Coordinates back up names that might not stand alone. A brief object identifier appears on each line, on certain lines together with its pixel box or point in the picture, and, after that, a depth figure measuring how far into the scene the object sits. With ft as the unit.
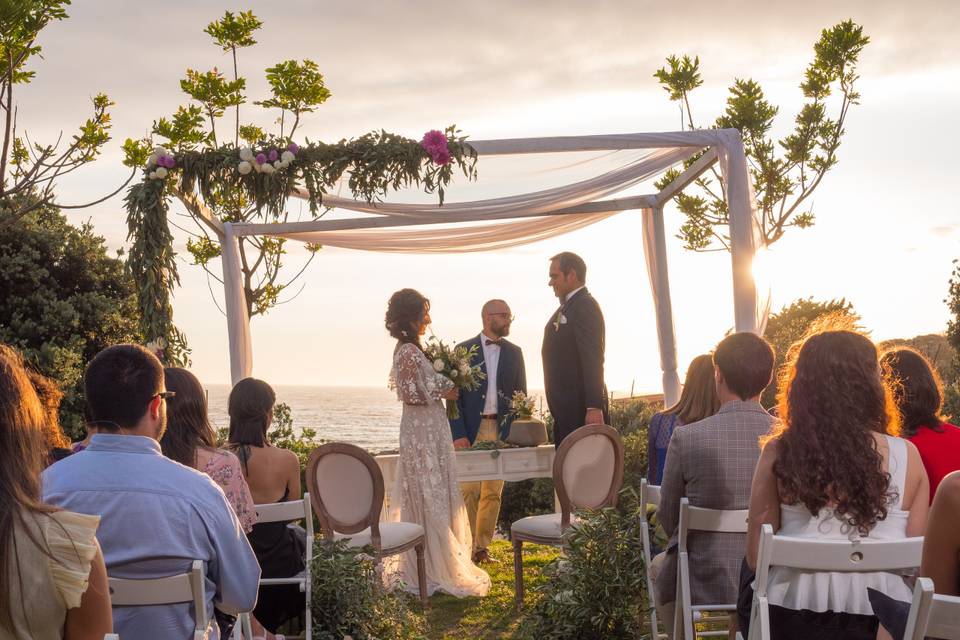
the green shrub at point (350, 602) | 15.20
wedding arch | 21.13
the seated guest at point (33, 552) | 6.11
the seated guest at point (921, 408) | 11.01
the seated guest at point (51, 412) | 11.74
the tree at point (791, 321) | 37.91
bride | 21.93
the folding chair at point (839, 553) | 8.75
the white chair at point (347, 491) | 18.88
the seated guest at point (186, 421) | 11.77
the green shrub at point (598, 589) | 15.39
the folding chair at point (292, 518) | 13.16
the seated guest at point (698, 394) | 14.67
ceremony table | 22.61
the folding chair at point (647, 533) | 14.01
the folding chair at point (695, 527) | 12.24
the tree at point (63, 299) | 34.17
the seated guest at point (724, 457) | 12.59
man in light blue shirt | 8.48
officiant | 25.43
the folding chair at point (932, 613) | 6.61
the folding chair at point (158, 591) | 8.54
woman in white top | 9.16
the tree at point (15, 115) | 28.04
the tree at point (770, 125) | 46.93
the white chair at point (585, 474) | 19.97
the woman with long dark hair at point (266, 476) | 14.78
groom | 23.27
